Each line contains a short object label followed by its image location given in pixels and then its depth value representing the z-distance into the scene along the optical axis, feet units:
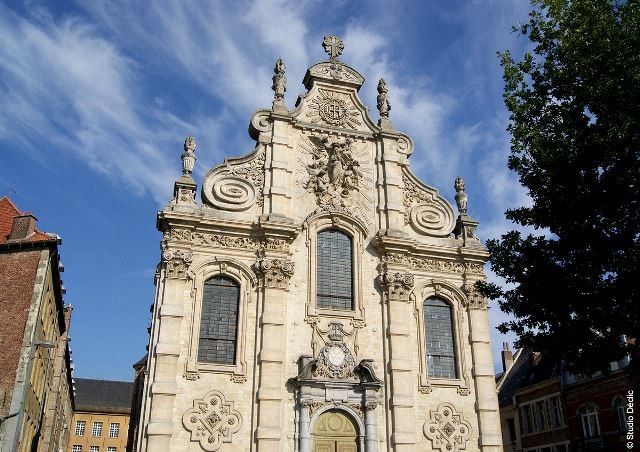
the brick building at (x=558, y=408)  82.07
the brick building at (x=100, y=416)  185.37
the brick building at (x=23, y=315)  54.60
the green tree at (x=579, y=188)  36.83
